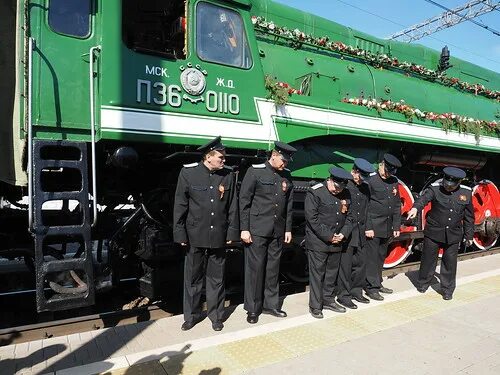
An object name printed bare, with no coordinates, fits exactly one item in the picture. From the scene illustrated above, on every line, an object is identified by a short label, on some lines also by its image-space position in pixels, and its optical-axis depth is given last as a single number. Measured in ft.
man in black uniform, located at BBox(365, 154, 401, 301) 15.96
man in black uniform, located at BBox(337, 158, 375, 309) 14.61
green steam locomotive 10.77
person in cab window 12.86
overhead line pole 56.27
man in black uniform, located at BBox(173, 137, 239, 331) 12.15
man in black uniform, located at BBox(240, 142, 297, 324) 13.07
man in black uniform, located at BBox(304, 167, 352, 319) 13.64
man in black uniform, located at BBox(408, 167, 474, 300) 16.31
